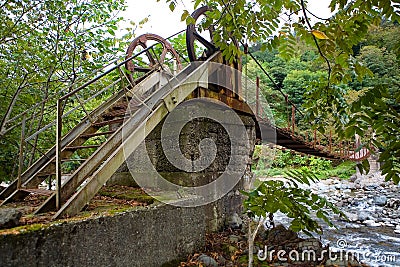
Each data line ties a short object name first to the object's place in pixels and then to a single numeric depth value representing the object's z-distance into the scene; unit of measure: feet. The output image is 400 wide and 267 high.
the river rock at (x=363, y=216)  24.04
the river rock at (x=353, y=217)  24.03
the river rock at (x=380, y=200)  32.40
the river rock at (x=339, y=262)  11.63
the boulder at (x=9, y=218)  6.91
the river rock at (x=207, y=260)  10.66
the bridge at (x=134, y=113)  9.50
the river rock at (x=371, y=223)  22.51
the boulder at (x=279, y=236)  13.83
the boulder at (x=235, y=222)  14.87
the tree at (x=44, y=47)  13.80
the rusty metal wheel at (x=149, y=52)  17.72
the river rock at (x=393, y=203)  30.29
